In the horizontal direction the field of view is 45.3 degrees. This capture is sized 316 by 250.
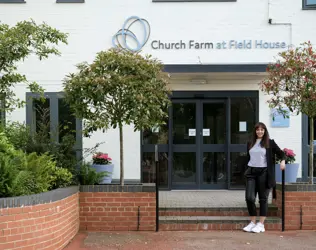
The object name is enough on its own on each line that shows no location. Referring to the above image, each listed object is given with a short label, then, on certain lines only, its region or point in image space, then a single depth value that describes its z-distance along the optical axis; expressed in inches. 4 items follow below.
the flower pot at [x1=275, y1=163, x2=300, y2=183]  335.3
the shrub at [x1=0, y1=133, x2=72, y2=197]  190.2
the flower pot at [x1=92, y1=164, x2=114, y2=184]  327.9
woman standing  239.8
